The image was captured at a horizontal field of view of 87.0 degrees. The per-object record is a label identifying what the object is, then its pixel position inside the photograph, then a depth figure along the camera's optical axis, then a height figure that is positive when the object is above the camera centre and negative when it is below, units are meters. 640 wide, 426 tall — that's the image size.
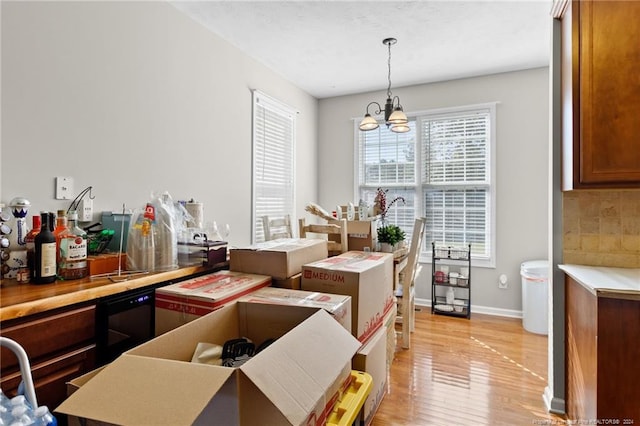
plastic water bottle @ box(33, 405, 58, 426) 0.68 -0.42
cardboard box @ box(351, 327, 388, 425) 1.58 -0.76
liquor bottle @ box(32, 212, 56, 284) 1.48 -0.18
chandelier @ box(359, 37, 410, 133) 2.84 +0.86
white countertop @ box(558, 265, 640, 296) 1.54 -0.31
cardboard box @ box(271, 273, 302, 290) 1.70 -0.34
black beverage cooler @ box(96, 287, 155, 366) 1.46 -0.50
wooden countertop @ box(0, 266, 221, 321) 1.19 -0.31
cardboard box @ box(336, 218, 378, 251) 2.56 -0.14
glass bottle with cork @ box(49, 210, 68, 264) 1.58 -0.06
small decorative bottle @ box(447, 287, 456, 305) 3.97 -0.95
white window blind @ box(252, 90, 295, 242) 3.59 +0.65
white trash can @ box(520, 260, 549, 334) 3.36 -0.83
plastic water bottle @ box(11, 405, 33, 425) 0.67 -0.40
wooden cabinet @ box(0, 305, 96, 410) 1.17 -0.51
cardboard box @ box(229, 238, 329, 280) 1.70 -0.23
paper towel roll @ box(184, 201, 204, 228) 2.40 +0.02
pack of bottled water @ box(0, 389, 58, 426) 0.67 -0.40
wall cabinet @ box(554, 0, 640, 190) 1.76 +0.65
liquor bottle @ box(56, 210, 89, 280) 1.56 -0.19
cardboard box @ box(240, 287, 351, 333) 1.24 -0.34
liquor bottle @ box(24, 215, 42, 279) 1.53 -0.12
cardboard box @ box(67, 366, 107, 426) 0.69 -0.38
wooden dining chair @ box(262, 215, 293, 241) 3.32 -0.13
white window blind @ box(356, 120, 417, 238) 4.39 +0.64
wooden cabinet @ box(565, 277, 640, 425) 1.54 -0.66
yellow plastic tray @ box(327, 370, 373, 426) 1.05 -0.63
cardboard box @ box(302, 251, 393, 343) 1.61 -0.34
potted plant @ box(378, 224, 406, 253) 2.67 -0.18
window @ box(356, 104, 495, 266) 4.01 +0.54
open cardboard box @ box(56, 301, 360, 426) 0.62 -0.36
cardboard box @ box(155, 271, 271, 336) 1.33 -0.34
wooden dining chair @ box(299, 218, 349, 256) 2.48 -0.13
